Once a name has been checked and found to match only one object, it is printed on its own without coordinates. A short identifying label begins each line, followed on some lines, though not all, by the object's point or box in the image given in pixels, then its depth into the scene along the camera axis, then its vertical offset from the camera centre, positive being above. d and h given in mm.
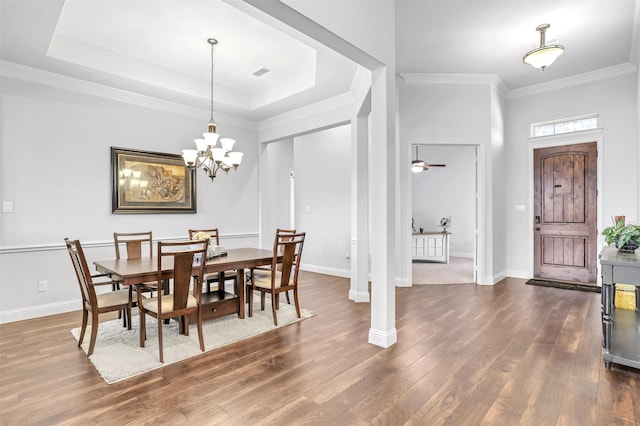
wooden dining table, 2748 -522
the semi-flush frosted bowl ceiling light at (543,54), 3537 +1706
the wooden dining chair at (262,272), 4027 -755
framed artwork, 4486 +439
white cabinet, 7707 -812
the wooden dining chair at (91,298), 2701 -753
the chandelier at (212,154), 3615 +666
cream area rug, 2574 -1184
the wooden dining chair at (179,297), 2693 -734
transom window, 5117 +1352
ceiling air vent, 4484 +1942
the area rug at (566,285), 4846 -1163
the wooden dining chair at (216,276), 3967 -790
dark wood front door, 5117 -62
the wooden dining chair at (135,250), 3113 -467
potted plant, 2646 -236
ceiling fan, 7455 +1015
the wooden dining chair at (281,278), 3545 -750
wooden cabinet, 2314 -702
